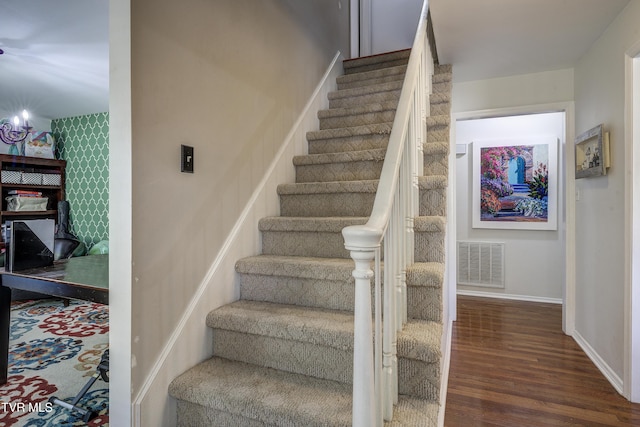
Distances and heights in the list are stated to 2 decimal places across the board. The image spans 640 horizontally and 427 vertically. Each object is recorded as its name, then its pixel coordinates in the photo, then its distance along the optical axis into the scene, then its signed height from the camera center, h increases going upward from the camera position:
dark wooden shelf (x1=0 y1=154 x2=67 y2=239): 4.45 +0.38
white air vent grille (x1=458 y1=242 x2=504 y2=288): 4.09 -0.64
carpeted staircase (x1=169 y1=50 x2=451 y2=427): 1.24 -0.46
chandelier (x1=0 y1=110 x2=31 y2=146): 3.93 +0.94
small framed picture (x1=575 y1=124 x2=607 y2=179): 2.23 +0.41
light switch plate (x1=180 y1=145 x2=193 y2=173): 1.48 +0.24
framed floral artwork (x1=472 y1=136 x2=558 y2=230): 3.93 +0.33
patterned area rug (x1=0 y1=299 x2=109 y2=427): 1.67 -0.99
